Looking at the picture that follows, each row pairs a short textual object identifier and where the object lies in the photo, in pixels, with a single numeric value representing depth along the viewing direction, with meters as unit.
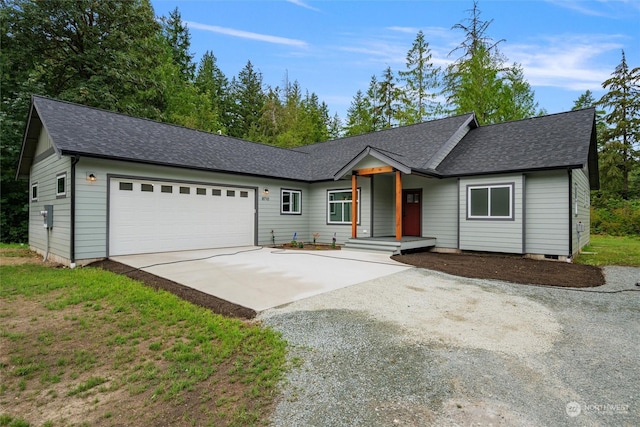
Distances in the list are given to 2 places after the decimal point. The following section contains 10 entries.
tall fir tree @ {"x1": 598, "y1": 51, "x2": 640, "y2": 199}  21.98
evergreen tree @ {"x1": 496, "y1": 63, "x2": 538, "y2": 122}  20.14
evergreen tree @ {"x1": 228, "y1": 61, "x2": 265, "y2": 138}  33.12
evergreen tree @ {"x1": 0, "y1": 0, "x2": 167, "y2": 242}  14.20
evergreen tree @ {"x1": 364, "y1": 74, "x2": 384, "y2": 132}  26.25
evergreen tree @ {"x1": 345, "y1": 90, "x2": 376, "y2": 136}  26.94
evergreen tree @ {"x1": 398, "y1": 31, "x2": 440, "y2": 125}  22.92
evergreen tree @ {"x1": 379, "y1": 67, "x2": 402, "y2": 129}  25.27
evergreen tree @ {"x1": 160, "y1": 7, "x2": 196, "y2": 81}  30.02
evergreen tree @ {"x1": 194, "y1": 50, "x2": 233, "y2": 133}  31.72
